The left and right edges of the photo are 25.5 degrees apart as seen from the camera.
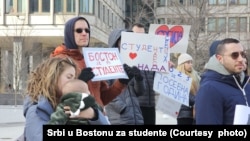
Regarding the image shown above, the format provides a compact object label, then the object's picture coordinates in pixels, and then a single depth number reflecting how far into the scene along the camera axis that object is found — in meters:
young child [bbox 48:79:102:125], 2.93
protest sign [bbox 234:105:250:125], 3.83
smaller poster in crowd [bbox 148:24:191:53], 6.88
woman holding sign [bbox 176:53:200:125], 7.41
